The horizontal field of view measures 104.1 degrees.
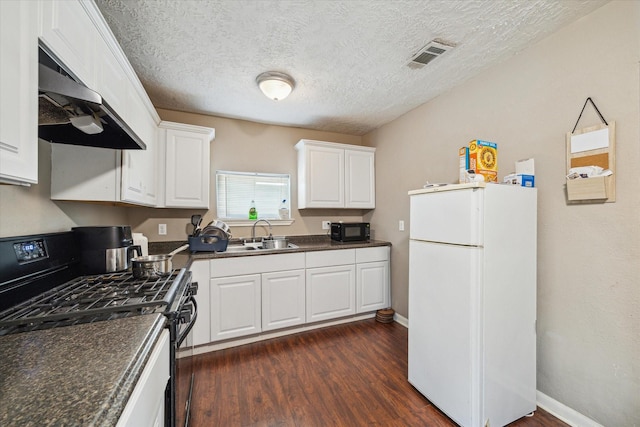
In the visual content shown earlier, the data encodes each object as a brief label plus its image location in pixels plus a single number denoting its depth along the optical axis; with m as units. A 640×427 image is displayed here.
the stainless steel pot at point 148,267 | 1.38
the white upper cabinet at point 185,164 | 2.48
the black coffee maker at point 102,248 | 1.47
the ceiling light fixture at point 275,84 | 2.08
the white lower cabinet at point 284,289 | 2.26
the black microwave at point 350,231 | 3.12
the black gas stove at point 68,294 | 0.90
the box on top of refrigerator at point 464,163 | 1.70
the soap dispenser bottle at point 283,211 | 3.28
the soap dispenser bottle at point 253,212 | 3.10
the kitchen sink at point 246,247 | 2.77
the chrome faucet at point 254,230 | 3.01
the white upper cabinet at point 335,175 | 3.12
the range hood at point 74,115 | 0.80
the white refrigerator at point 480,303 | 1.42
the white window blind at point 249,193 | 3.01
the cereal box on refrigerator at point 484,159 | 1.67
